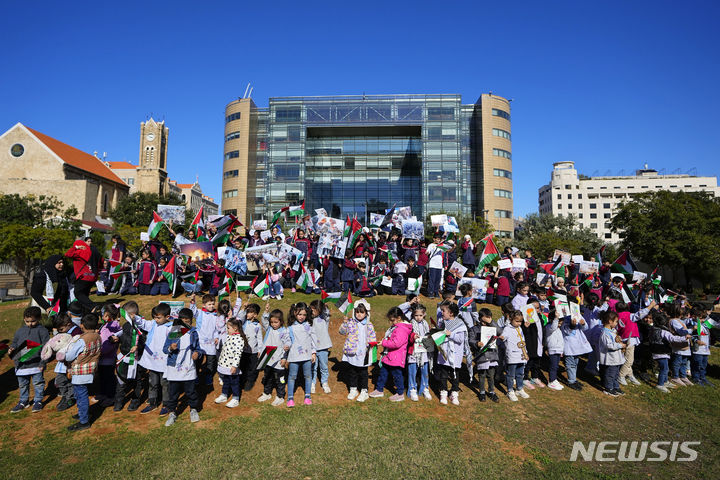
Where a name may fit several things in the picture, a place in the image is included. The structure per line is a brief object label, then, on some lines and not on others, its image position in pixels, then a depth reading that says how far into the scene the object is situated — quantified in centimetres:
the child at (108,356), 692
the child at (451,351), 741
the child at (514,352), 769
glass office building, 6334
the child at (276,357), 718
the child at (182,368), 633
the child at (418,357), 746
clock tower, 8938
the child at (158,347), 650
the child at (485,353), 750
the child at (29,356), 671
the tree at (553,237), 4841
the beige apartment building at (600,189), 11238
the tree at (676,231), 3450
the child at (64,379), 683
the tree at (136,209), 5059
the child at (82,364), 611
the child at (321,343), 793
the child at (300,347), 714
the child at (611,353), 816
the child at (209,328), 748
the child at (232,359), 687
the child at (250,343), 753
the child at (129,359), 663
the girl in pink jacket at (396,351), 735
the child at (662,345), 856
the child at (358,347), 743
